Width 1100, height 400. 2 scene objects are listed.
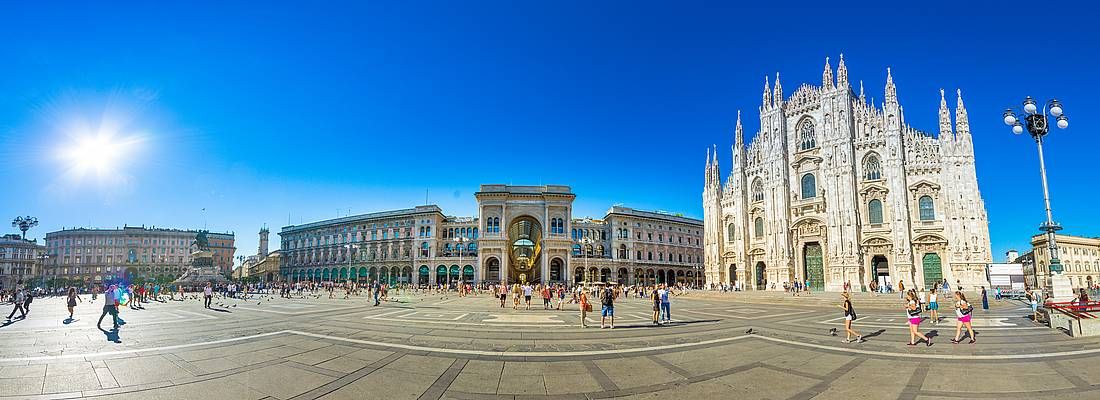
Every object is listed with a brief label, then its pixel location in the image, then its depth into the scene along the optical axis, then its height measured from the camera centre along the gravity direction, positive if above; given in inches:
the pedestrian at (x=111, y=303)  616.7 -49.4
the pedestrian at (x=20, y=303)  835.4 -65.1
